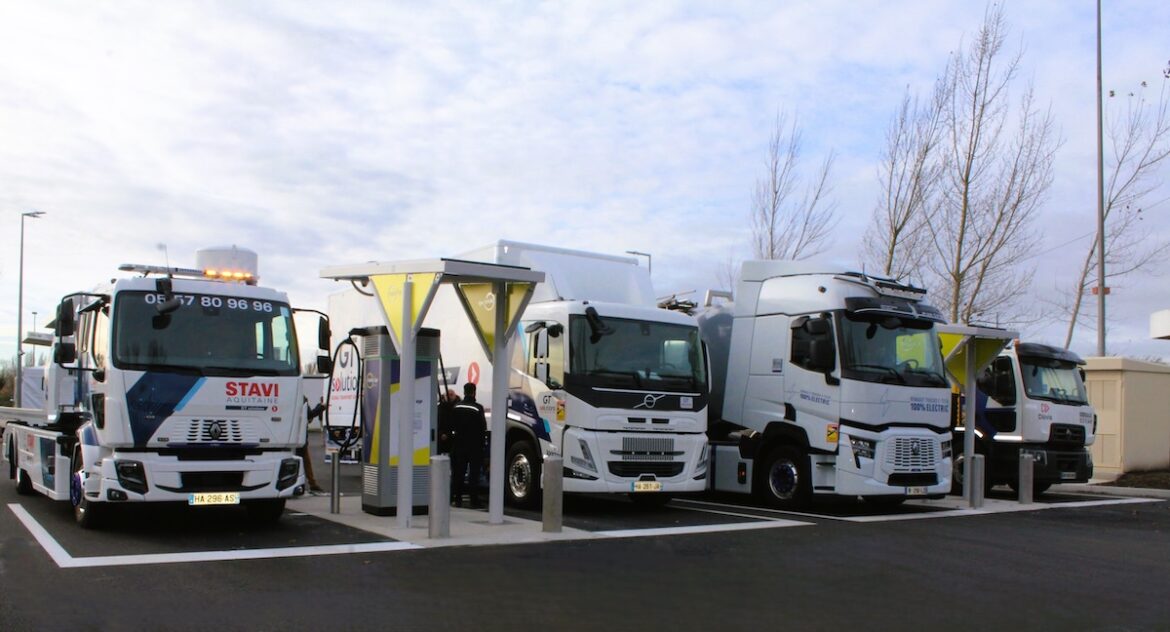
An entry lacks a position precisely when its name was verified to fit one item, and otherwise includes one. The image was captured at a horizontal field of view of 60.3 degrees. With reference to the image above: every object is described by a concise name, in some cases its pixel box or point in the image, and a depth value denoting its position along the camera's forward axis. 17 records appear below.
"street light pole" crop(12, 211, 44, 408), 39.88
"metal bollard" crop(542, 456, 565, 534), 11.06
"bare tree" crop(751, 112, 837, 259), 27.47
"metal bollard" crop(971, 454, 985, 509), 15.33
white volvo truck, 12.81
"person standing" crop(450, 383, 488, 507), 13.26
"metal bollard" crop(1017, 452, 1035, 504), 16.23
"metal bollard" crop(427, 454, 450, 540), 10.40
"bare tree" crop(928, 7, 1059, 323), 23.70
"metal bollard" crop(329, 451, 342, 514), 12.40
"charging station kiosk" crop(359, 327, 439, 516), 12.09
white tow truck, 9.99
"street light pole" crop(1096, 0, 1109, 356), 22.86
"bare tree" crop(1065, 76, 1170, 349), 25.20
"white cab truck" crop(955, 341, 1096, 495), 16.91
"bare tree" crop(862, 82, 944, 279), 24.53
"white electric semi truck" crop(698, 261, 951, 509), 13.39
